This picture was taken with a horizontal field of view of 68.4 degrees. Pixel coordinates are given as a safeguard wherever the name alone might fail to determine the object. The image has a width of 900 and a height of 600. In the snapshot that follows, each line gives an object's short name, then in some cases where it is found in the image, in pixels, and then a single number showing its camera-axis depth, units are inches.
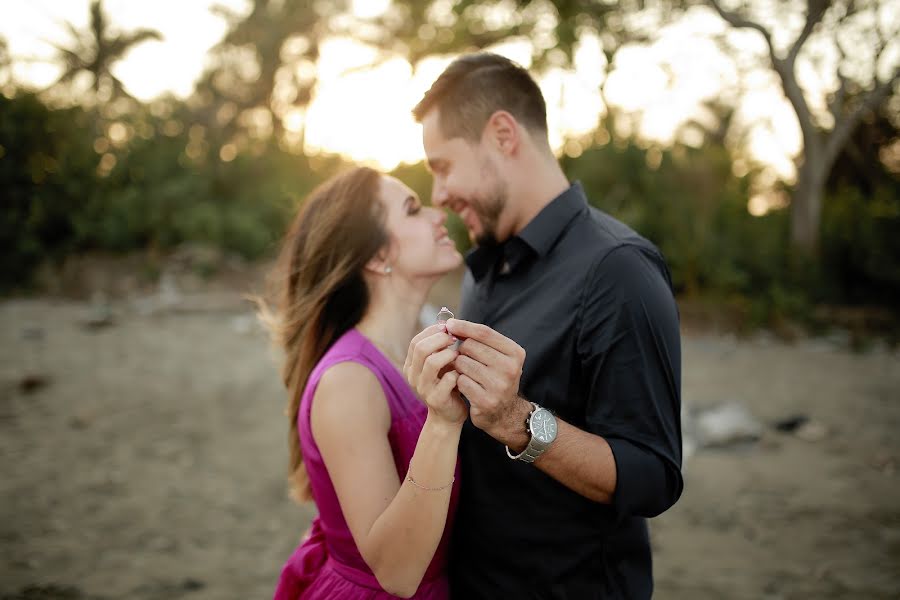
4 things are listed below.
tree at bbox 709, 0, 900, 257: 480.4
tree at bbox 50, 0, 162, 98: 984.9
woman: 65.2
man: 65.9
